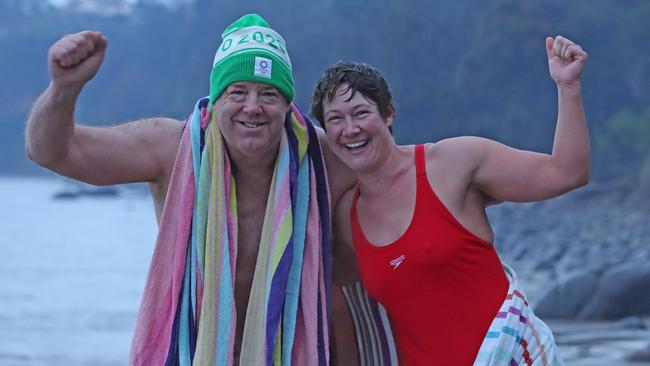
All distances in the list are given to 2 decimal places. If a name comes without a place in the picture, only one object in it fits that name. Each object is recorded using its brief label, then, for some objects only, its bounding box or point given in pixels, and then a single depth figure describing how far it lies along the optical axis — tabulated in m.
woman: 6.81
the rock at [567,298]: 19.61
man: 7.24
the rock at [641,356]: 14.54
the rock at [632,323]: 17.72
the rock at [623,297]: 18.78
